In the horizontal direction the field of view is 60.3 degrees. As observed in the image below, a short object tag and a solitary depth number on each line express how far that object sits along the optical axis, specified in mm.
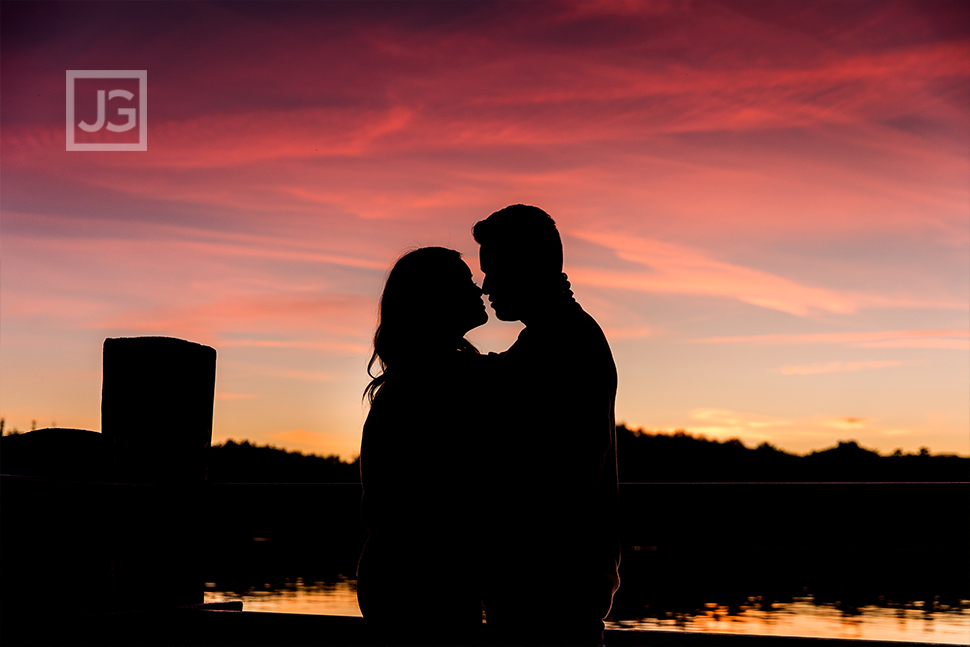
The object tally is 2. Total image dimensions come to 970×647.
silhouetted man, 2031
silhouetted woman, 2154
